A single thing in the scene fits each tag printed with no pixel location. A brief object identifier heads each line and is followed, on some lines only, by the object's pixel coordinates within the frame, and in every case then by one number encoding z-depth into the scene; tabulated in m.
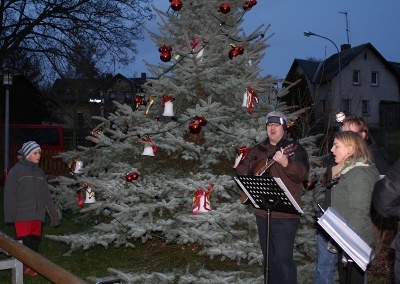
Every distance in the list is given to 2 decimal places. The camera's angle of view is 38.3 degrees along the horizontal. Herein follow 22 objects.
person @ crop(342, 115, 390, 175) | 5.71
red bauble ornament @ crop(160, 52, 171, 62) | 7.62
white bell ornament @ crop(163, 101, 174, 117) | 7.57
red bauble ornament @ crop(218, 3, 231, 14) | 7.90
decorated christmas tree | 6.75
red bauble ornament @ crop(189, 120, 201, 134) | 7.03
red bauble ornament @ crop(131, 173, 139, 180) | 7.11
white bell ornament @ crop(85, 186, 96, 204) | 7.64
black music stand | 5.01
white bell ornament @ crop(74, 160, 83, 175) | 8.41
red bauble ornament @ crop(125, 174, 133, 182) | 7.10
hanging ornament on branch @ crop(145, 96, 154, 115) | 7.96
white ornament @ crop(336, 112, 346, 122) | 6.34
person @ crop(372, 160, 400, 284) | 3.74
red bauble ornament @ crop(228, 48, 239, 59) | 7.82
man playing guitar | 5.58
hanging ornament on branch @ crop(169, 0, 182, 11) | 7.99
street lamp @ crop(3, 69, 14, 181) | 17.84
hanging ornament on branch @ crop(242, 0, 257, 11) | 8.30
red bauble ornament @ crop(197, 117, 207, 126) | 7.10
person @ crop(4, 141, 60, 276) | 7.56
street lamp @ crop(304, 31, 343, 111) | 24.17
